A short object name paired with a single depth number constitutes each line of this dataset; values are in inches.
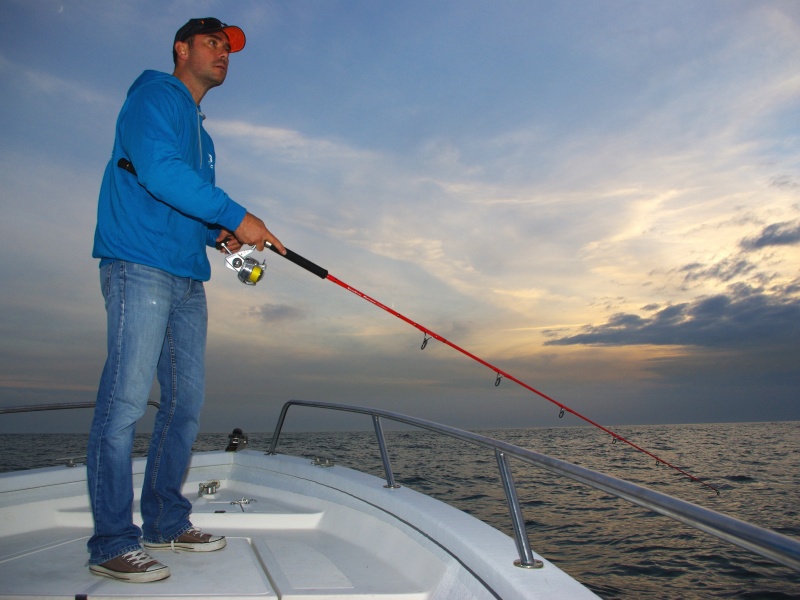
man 78.9
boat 61.7
